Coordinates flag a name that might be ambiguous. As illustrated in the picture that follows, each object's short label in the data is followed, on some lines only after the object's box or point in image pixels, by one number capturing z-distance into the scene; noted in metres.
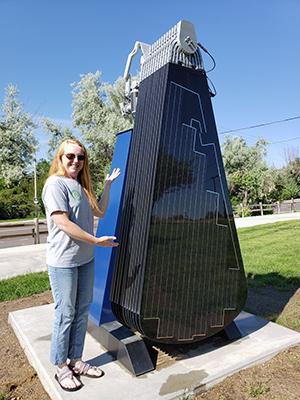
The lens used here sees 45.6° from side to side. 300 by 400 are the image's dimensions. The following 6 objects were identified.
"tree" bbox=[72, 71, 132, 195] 21.62
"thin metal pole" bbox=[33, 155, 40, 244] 10.91
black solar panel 2.66
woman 2.18
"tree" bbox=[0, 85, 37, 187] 23.25
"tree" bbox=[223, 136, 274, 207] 25.11
